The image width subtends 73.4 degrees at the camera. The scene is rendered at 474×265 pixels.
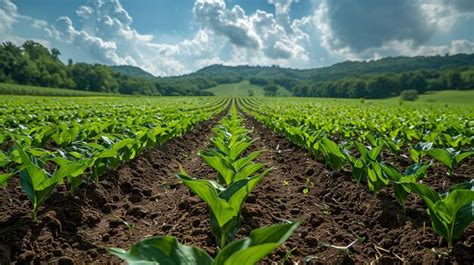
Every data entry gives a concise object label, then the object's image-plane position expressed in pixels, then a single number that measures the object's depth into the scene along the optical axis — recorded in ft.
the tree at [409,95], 235.40
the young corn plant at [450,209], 7.02
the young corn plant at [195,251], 4.16
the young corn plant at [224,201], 6.52
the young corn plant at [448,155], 12.98
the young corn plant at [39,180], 9.30
